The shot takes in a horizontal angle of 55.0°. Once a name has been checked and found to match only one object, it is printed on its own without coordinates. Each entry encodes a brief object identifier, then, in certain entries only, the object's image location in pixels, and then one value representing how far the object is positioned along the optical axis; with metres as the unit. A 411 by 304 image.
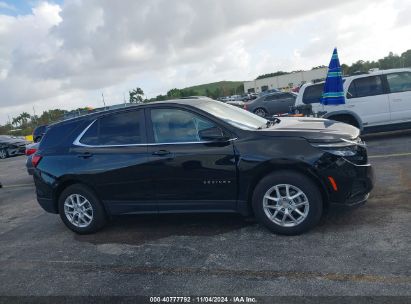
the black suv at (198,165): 4.54
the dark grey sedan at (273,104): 21.08
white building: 93.00
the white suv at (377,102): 10.05
